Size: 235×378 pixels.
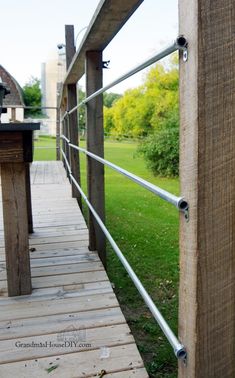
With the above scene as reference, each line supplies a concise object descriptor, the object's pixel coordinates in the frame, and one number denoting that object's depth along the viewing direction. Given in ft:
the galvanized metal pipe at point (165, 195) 2.17
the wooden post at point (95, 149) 6.35
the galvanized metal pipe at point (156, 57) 2.08
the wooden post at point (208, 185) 1.98
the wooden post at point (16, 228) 4.88
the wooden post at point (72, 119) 11.45
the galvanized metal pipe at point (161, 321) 2.32
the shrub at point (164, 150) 27.04
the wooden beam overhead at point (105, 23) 3.98
